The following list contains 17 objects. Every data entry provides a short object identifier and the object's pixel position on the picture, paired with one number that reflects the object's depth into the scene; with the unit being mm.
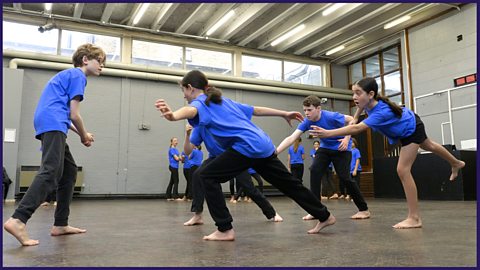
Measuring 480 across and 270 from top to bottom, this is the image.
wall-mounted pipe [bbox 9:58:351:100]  10641
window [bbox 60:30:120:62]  11641
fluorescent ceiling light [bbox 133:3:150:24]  10616
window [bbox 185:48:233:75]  13180
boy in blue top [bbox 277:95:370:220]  3967
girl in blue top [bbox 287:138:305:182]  9672
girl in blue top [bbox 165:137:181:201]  10281
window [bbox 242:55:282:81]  14047
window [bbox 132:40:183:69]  12484
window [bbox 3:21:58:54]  11023
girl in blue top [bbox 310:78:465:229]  3143
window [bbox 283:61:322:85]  14688
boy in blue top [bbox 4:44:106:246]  2486
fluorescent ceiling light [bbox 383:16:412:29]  11622
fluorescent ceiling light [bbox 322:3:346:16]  10594
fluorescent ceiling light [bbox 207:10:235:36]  11023
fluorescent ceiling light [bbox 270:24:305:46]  12021
